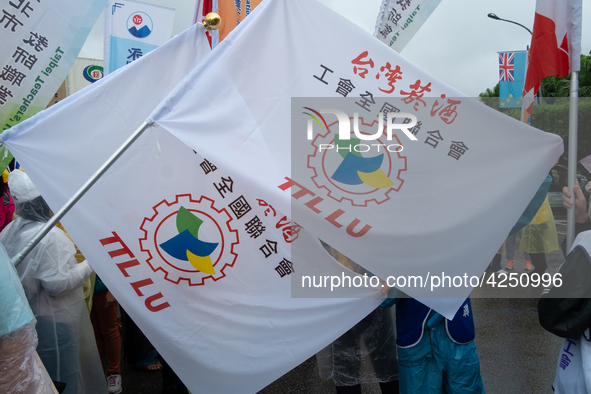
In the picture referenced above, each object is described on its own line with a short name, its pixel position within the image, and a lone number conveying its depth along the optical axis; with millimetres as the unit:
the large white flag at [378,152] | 2100
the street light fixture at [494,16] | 15361
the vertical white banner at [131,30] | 4781
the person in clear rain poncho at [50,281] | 2883
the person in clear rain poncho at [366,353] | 2945
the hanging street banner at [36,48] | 2477
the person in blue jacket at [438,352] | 2453
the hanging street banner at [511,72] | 10508
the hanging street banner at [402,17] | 4012
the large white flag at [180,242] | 2137
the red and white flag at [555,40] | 2578
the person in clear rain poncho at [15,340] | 1605
